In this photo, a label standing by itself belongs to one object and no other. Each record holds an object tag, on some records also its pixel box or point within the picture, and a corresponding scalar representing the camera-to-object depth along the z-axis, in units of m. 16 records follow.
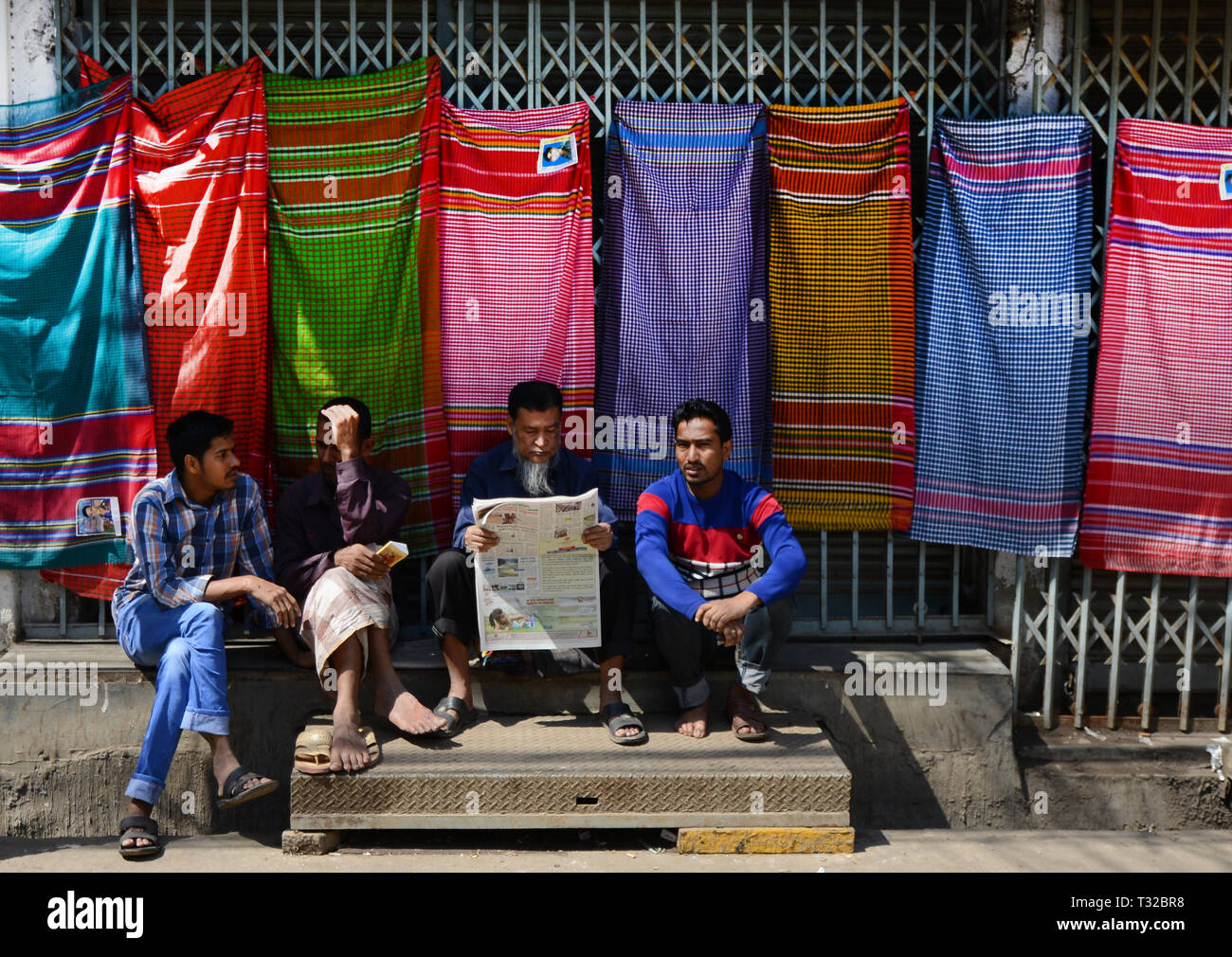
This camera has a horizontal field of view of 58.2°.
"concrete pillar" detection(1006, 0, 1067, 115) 4.86
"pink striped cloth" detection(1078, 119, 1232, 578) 4.86
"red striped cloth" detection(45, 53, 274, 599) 4.81
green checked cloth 4.84
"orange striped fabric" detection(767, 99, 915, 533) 4.88
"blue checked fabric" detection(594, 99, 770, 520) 4.86
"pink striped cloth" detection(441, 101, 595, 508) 4.88
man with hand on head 4.27
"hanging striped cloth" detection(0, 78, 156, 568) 4.79
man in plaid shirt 4.15
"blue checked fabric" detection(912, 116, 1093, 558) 4.81
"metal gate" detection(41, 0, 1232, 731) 4.88
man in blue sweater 4.36
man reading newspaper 4.40
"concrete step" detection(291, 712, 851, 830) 4.05
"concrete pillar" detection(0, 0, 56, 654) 4.78
